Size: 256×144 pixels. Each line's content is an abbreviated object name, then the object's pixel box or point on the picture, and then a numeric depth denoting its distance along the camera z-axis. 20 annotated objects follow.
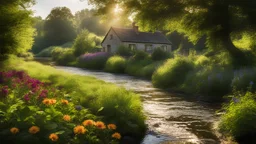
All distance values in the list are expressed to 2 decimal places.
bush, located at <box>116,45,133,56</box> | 39.03
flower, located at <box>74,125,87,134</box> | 5.42
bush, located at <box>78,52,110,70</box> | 36.75
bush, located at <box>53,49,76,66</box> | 44.50
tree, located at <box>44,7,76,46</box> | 84.75
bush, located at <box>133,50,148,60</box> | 32.72
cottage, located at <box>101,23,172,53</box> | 47.75
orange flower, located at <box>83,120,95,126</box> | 5.78
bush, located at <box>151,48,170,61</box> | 32.31
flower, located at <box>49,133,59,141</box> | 4.91
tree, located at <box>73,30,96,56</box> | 47.16
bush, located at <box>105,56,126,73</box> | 31.78
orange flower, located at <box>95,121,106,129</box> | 5.80
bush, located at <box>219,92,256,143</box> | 8.21
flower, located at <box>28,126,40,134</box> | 5.16
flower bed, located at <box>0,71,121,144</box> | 5.48
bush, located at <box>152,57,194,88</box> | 19.91
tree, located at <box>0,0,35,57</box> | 15.97
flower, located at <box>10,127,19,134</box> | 5.14
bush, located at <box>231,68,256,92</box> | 14.54
